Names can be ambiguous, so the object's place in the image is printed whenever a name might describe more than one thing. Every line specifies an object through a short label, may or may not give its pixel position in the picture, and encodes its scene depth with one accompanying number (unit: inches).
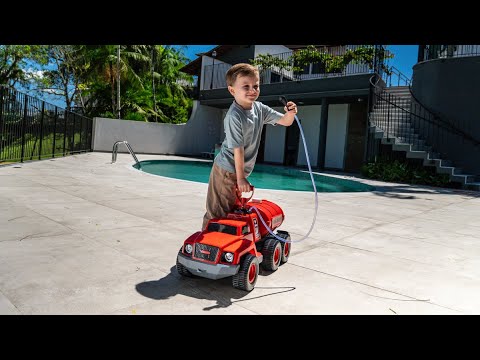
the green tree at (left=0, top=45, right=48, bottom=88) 966.4
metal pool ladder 523.6
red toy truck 92.4
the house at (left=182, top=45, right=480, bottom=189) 468.8
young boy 99.8
